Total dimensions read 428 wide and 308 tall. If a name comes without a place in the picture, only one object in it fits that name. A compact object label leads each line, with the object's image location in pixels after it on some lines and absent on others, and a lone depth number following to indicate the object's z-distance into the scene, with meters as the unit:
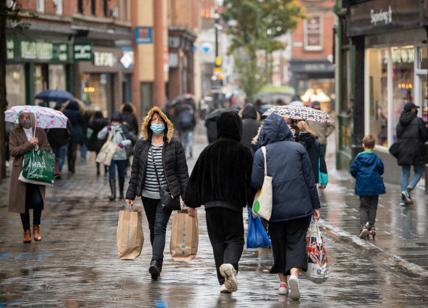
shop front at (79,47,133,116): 48.97
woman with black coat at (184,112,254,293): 12.46
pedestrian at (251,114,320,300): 12.09
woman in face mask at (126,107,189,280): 13.70
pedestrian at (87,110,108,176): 30.21
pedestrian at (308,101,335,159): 23.34
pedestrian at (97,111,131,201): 23.78
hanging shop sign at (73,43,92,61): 42.84
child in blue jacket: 16.94
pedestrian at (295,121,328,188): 17.63
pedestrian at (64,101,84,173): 32.09
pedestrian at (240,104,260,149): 20.16
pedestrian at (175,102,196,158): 39.56
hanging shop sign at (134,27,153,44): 54.88
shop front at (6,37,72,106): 37.97
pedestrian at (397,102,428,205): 22.38
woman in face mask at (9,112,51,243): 16.91
